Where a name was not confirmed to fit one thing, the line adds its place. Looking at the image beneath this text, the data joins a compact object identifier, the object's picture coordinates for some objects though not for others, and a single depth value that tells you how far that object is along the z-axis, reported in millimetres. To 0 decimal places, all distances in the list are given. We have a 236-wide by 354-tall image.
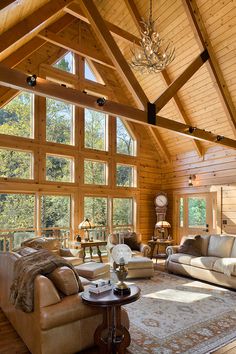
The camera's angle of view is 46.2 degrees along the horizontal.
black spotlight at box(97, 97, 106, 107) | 4285
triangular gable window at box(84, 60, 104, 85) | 7600
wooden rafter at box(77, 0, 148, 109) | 4688
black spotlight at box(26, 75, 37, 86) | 3640
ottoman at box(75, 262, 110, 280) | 4477
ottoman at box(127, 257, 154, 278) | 5430
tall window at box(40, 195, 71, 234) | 6617
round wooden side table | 2512
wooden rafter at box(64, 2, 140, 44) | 5389
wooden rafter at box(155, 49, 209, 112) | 5176
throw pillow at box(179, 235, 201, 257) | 5965
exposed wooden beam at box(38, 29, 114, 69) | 6148
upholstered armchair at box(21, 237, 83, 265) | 5125
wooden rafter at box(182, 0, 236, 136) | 5602
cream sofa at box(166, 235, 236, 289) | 4883
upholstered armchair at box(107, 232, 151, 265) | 6414
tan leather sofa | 2484
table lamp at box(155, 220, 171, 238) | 7355
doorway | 7543
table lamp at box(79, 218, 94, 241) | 6516
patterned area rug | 2922
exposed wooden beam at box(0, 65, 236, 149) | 3547
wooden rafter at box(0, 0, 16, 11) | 3059
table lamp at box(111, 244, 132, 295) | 2688
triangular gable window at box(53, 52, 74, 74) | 7058
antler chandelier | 4309
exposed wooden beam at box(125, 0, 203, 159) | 6328
